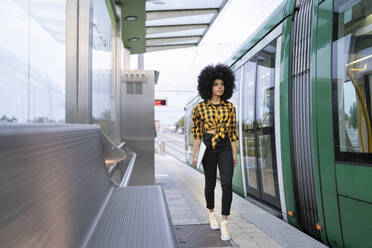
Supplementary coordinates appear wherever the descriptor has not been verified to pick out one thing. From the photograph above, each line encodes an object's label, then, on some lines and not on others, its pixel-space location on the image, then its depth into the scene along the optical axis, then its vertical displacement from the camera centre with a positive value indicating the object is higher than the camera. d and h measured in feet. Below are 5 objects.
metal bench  2.27 -0.73
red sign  48.84 +4.21
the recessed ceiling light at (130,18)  25.09 +8.88
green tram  9.14 +0.36
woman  11.38 -0.37
